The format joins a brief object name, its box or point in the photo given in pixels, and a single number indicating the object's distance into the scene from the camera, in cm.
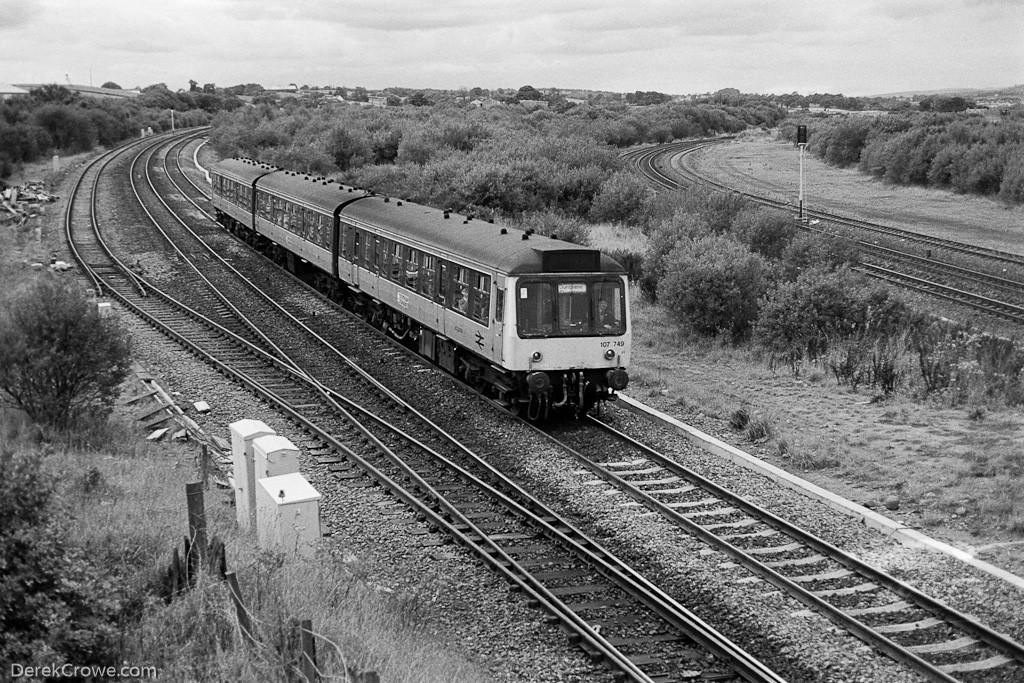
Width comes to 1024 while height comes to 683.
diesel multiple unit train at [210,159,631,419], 1474
